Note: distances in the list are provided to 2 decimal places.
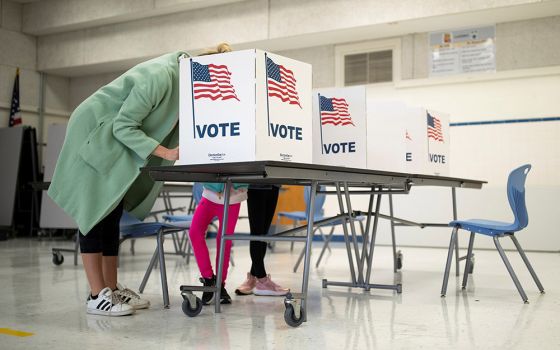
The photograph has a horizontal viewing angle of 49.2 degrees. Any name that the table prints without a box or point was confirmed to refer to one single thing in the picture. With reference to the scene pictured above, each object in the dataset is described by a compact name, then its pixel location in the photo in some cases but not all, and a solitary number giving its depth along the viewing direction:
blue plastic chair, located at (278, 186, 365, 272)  4.52
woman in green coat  2.46
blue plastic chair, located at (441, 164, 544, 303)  3.08
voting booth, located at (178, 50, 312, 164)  2.21
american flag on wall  8.81
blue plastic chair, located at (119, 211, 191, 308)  2.73
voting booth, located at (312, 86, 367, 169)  3.12
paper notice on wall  6.57
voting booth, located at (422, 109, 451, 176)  4.02
